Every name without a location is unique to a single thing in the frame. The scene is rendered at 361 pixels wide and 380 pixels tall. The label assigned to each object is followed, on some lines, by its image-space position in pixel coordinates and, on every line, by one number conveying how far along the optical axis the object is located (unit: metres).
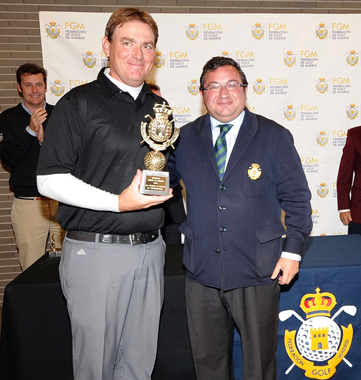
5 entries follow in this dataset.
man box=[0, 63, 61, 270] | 3.27
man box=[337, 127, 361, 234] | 3.29
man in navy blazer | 1.69
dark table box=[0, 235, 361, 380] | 1.99
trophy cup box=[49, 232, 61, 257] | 2.34
